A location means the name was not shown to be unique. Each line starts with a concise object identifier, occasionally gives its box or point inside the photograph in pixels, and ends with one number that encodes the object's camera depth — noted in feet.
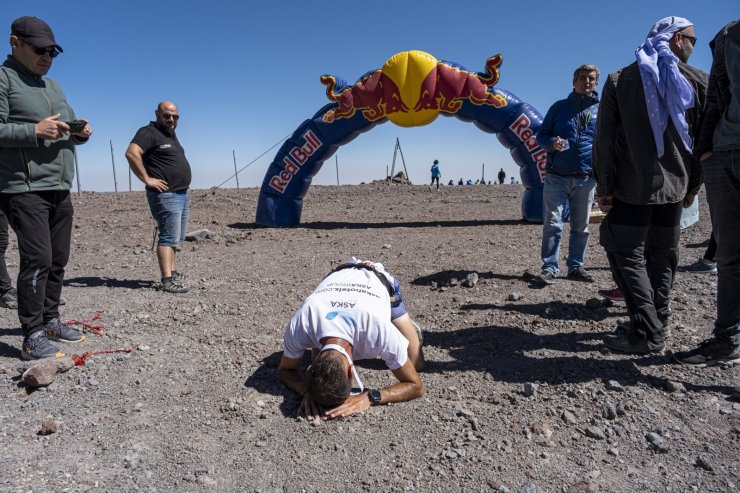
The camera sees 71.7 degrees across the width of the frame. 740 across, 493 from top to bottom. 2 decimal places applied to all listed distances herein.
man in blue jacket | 14.76
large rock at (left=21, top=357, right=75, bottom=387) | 8.93
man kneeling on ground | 7.86
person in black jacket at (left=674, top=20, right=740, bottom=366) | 7.83
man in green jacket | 9.41
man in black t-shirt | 15.02
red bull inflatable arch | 30.19
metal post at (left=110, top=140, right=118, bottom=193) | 60.17
